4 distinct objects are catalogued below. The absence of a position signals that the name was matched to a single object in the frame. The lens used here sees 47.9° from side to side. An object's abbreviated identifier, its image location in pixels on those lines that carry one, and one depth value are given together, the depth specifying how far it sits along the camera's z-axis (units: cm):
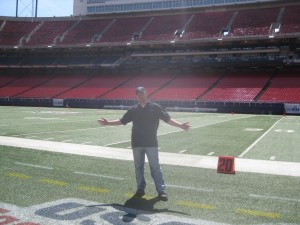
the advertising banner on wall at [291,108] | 3319
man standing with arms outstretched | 609
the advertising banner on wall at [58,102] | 4279
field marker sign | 802
